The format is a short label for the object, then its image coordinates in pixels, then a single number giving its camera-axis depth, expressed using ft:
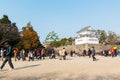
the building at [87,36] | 110.09
